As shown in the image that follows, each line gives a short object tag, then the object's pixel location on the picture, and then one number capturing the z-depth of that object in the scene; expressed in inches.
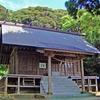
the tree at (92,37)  657.6
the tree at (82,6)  376.8
